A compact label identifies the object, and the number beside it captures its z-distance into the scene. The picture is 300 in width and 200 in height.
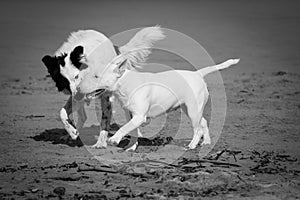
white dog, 15.69
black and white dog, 16.53
